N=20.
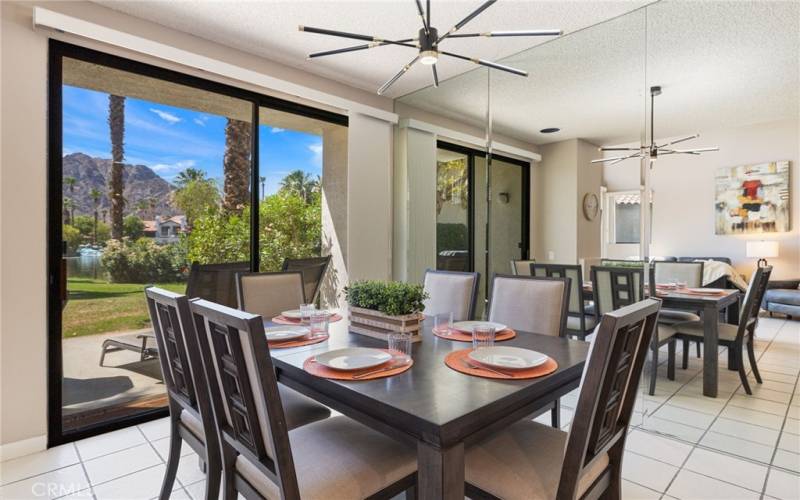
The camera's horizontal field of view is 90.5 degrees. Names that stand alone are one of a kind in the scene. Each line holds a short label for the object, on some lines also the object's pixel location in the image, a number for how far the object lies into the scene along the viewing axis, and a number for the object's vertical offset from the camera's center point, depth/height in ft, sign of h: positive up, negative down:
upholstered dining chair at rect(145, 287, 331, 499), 4.31 -1.80
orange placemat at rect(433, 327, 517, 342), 5.58 -1.28
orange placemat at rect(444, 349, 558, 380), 3.99 -1.30
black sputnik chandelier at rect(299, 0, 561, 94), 5.94 +3.19
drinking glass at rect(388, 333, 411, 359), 4.69 -1.17
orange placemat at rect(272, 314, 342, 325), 6.72 -1.29
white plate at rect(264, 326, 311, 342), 5.43 -1.25
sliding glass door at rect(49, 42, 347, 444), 7.86 +0.84
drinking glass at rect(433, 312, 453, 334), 5.93 -1.17
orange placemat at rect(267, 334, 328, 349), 5.24 -1.32
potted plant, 5.36 -0.87
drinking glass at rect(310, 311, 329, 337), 5.80 -1.18
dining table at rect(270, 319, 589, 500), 3.10 -1.37
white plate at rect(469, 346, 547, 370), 4.21 -1.24
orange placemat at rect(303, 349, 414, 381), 3.96 -1.31
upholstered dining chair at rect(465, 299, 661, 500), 3.24 -1.96
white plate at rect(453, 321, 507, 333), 5.86 -1.22
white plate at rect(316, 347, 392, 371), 4.18 -1.25
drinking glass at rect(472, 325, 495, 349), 4.97 -1.16
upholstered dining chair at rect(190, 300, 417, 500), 3.22 -1.94
